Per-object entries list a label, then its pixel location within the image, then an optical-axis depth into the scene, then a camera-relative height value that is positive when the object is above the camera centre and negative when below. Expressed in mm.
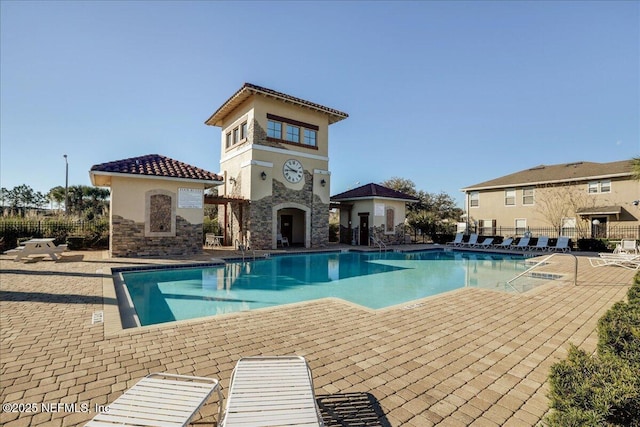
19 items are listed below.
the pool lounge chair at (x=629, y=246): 15711 -1236
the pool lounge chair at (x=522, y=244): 20261 -1401
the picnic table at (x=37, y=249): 11281 -897
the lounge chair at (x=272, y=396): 1934 -1261
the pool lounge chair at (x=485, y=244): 21558 -1474
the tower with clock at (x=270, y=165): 17453 +3799
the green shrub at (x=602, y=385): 1764 -1089
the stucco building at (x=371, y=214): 21703 +820
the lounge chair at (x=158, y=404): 1900 -1249
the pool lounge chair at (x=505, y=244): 21138 -1440
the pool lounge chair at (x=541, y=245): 19670 -1405
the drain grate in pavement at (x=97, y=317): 4891 -1554
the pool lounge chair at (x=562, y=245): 19156 -1371
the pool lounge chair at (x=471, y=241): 22728 -1314
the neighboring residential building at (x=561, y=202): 20047 +1663
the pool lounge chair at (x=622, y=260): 11171 -1409
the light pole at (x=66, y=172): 25506 +4591
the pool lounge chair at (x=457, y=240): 23459 -1266
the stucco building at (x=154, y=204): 13031 +977
